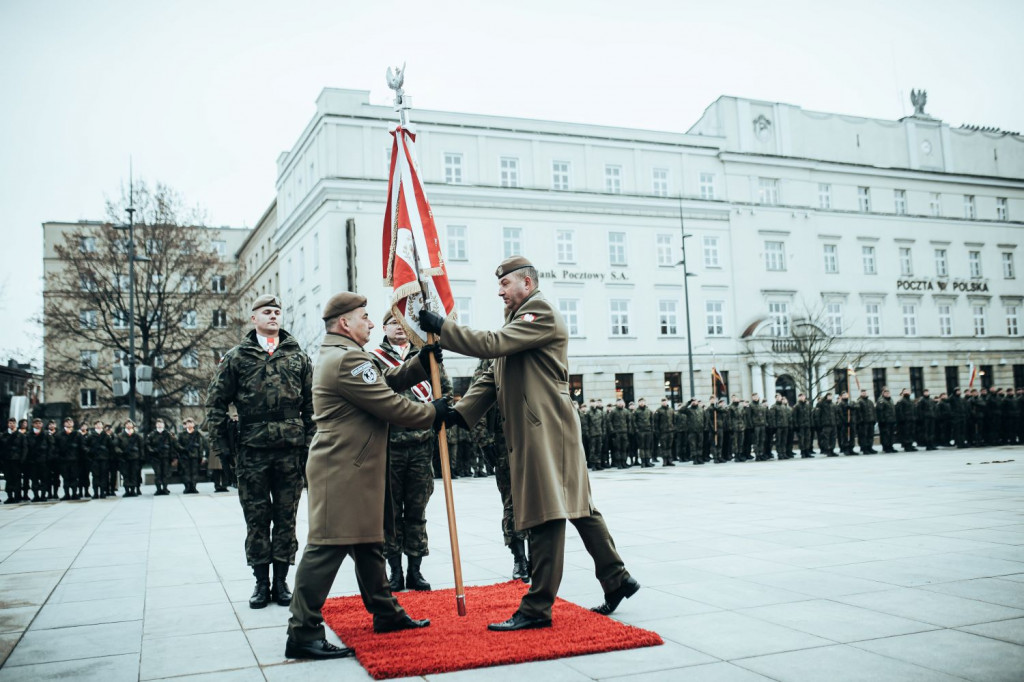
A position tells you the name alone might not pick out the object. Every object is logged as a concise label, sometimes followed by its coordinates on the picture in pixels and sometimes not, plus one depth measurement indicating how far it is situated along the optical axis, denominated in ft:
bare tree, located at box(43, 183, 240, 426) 107.24
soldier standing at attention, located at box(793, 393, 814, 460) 87.92
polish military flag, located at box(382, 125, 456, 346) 20.51
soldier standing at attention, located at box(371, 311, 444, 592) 22.27
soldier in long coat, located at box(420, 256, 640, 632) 16.90
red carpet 14.60
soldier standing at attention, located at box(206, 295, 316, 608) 20.98
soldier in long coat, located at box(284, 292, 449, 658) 16.22
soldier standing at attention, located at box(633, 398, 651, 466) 83.87
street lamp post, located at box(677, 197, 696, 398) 135.85
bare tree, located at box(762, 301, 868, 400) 135.54
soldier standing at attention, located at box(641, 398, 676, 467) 85.20
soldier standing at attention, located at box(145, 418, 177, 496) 71.00
